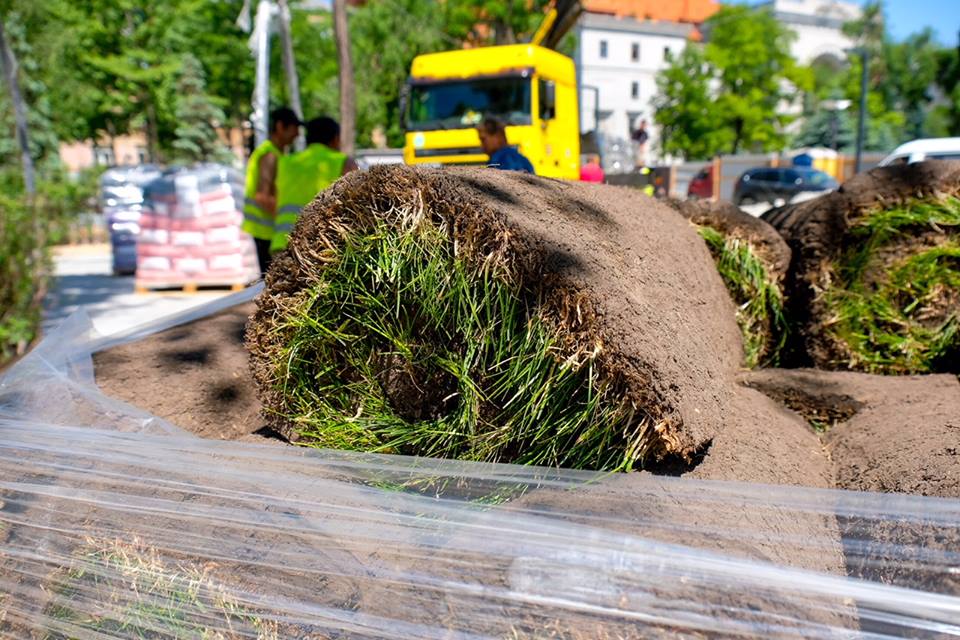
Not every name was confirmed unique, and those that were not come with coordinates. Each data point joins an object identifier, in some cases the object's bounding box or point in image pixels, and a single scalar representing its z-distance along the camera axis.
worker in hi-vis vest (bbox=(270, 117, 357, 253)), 4.82
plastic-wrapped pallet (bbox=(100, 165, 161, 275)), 14.72
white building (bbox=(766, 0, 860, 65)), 73.06
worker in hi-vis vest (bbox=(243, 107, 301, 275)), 5.24
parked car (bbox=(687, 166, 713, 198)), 34.22
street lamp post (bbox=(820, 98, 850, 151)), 43.79
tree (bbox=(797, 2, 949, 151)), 55.41
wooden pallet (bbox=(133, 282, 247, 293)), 11.68
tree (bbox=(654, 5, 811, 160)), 49.62
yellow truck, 11.20
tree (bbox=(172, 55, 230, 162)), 33.94
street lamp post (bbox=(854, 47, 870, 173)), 26.81
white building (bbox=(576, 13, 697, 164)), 60.41
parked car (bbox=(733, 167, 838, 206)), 27.18
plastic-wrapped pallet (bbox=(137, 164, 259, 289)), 11.58
